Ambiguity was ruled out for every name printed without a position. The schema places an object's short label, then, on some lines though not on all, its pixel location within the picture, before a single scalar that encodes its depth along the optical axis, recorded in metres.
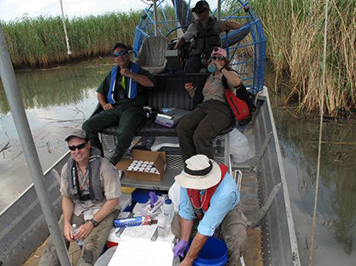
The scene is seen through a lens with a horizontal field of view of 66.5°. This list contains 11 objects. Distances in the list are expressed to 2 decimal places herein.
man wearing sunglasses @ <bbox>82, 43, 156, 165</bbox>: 3.09
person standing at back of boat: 4.19
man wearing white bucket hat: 1.92
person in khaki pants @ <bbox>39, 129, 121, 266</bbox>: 2.19
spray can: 2.40
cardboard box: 3.05
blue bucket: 2.08
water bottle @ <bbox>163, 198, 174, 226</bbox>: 2.49
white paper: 2.01
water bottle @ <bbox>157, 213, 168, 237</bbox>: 2.29
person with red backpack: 2.83
